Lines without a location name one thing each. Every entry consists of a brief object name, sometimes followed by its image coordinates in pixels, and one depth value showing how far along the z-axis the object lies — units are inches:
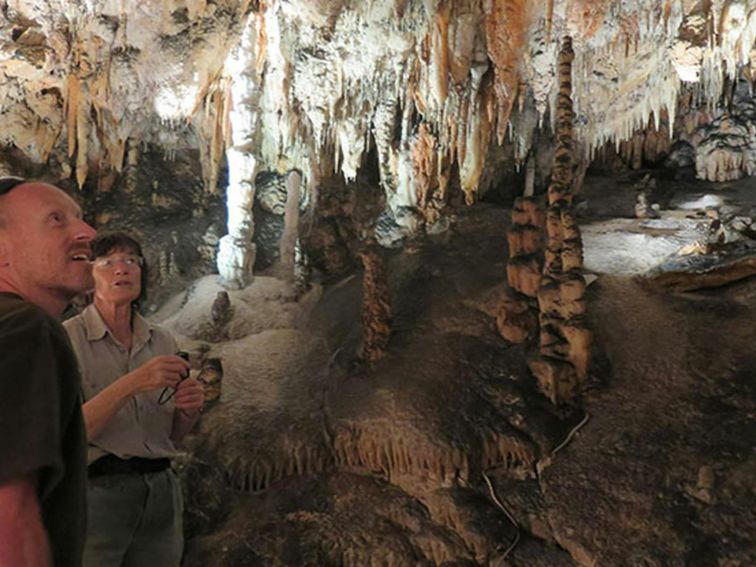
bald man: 32.9
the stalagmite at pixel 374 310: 256.7
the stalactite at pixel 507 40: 315.6
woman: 69.4
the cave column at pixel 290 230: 441.8
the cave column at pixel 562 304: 217.6
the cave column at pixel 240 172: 399.2
